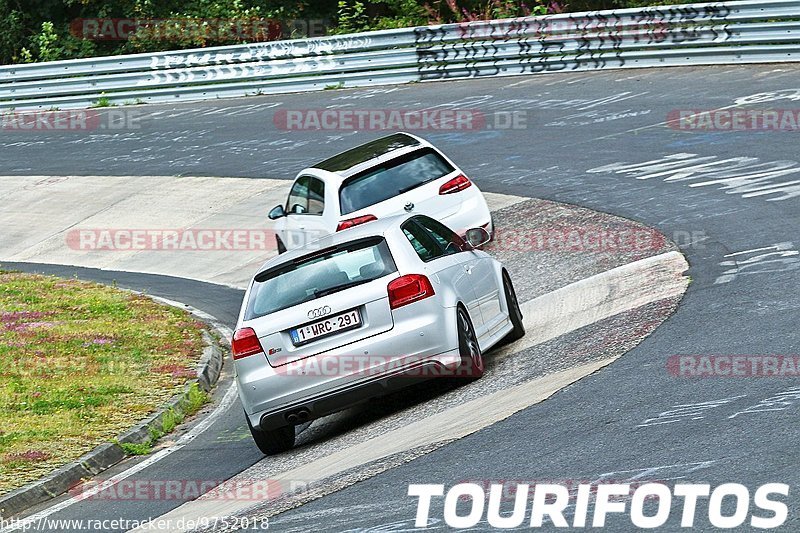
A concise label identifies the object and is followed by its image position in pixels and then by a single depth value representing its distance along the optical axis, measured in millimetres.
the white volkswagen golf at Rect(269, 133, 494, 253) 29812
